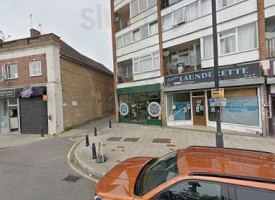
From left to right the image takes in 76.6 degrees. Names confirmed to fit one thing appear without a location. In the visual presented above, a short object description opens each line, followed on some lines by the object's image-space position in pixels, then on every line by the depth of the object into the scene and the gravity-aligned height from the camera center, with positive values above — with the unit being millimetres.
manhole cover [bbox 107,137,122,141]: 10323 -2330
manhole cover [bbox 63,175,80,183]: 5255 -2379
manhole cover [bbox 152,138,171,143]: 9388 -2323
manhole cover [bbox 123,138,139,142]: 9902 -2329
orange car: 2020 -1075
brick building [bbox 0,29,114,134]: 14219 +1380
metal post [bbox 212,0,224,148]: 5832 +906
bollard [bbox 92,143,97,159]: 6812 -2015
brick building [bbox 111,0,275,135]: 9930 +2608
